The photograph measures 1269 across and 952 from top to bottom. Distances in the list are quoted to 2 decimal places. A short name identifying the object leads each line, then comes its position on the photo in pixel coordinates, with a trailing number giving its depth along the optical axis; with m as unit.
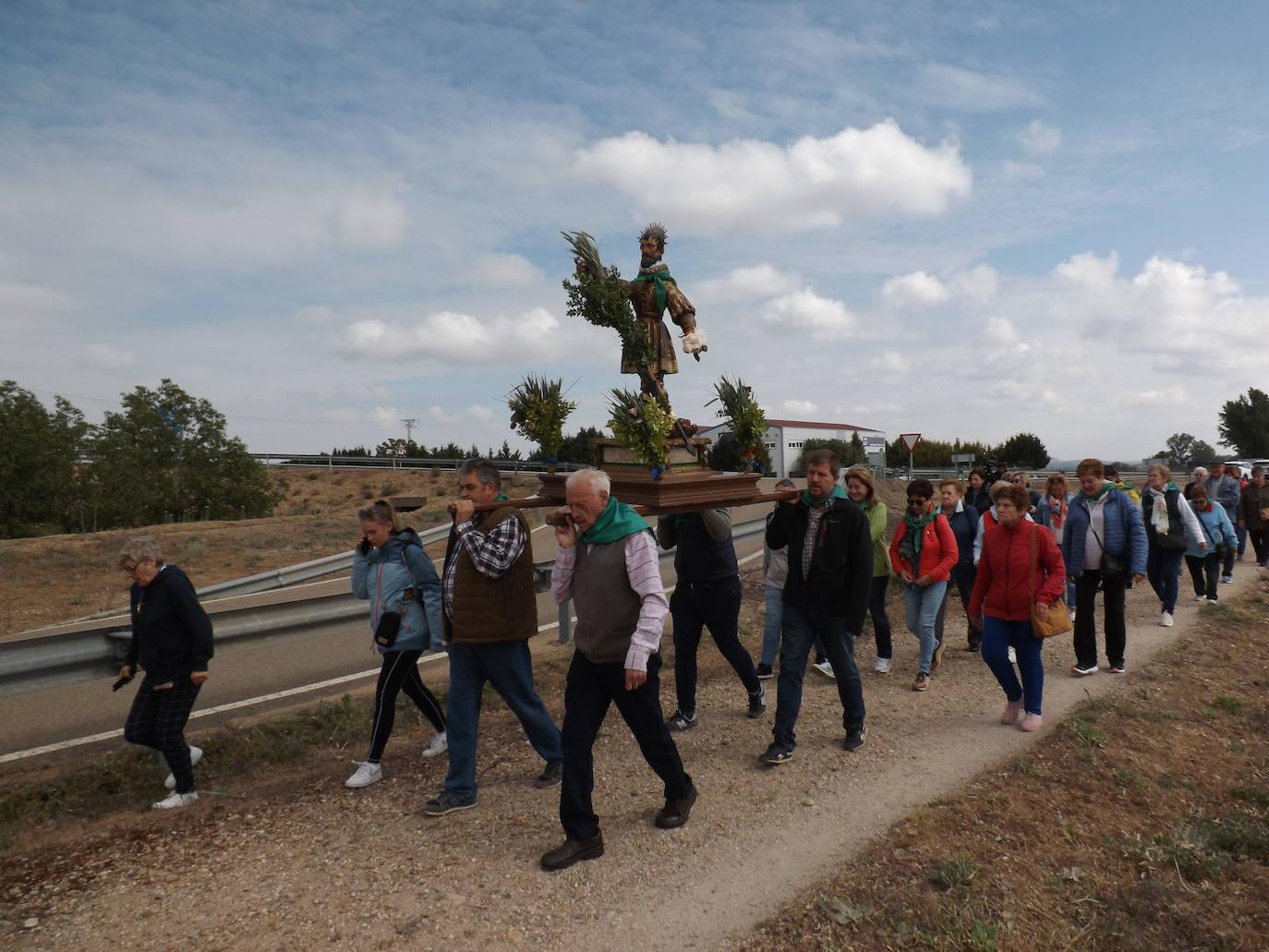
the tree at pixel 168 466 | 27.72
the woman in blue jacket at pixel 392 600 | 4.68
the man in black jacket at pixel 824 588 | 4.84
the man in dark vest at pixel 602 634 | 3.75
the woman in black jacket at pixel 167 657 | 4.34
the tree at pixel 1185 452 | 52.66
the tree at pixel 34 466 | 26.62
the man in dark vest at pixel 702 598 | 5.32
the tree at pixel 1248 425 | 58.27
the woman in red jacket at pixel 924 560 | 6.62
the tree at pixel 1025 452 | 56.22
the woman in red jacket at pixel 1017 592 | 5.39
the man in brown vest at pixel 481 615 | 4.26
